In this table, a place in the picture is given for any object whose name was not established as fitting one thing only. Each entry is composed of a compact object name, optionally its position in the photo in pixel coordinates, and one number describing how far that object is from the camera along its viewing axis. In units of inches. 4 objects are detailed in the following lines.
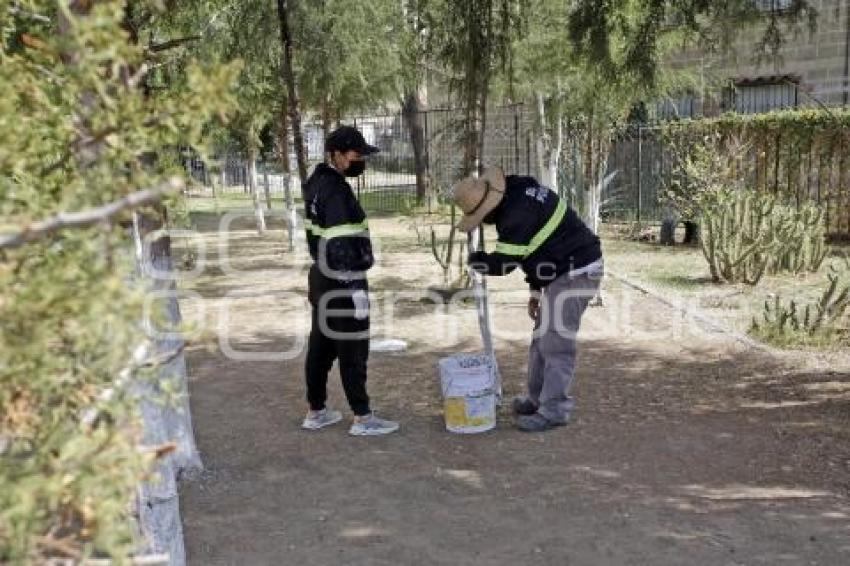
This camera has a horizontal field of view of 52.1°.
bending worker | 209.5
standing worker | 206.5
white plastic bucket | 215.6
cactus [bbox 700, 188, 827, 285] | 385.7
